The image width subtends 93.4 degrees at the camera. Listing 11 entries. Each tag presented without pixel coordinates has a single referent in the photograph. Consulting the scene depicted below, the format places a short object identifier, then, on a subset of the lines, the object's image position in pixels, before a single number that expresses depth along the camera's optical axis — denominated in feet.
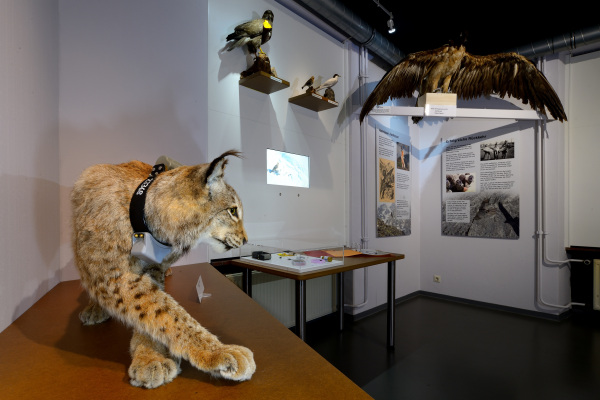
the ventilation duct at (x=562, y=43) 10.34
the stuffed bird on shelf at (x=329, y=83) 9.43
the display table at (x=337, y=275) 6.32
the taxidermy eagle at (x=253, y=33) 7.66
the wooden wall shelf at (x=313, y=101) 9.23
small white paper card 3.76
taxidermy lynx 1.94
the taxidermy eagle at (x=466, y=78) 9.15
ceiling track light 9.81
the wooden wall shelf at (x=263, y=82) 7.72
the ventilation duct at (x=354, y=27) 9.20
